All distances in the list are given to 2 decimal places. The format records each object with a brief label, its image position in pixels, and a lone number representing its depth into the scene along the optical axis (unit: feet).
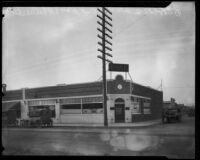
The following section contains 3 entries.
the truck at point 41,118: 68.18
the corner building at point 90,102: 72.49
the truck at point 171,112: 72.23
